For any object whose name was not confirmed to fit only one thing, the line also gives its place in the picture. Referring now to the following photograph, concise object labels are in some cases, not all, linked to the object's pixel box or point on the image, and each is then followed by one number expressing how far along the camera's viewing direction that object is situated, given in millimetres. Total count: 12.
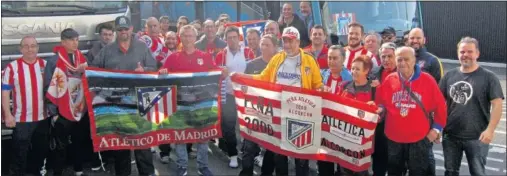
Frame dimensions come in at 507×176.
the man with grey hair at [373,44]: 6859
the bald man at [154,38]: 8305
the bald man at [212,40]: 8219
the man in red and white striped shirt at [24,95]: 5922
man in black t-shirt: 5340
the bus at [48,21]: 7883
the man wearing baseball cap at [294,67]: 5836
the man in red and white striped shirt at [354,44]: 6852
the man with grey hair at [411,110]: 5184
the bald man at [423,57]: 6227
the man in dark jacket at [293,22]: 10255
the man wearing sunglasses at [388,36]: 7602
